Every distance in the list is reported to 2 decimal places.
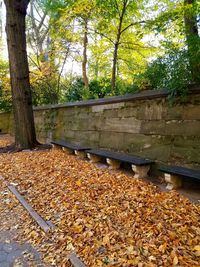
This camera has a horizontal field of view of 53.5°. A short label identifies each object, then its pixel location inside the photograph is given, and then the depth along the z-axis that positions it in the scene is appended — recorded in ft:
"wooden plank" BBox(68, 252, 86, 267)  4.87
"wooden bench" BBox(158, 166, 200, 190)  7.95
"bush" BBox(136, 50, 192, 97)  8.78
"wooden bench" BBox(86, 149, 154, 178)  9.63
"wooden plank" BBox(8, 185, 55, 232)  6.46
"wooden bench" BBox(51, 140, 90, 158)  13.92
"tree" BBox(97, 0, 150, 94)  16.47
